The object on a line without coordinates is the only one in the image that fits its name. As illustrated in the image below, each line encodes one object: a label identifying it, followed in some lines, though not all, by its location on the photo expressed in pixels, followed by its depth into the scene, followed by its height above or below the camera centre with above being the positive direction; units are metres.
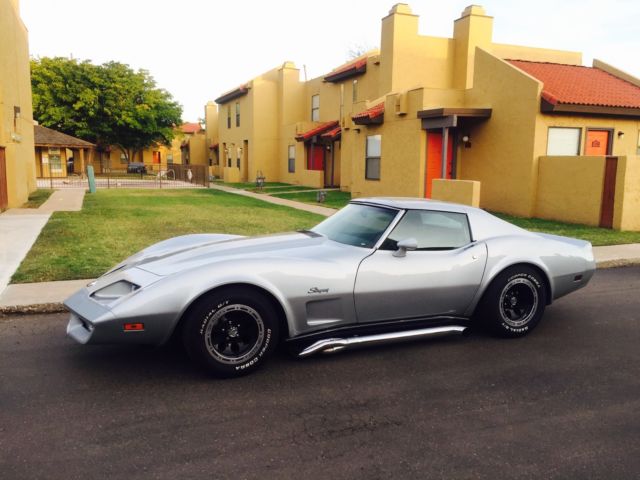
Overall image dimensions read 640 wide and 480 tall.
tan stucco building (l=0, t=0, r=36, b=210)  15.95 +1.64
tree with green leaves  48.69 +5.48
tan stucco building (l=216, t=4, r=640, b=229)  14.21 +1.32
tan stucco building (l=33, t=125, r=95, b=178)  38.91 +0.92
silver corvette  4.03 -0.98
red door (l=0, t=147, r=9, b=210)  15.34 -0.64
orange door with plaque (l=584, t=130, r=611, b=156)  15.89 +0.82
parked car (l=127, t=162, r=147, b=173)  52.19 -0.53
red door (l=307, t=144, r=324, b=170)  31.22 +0.50
